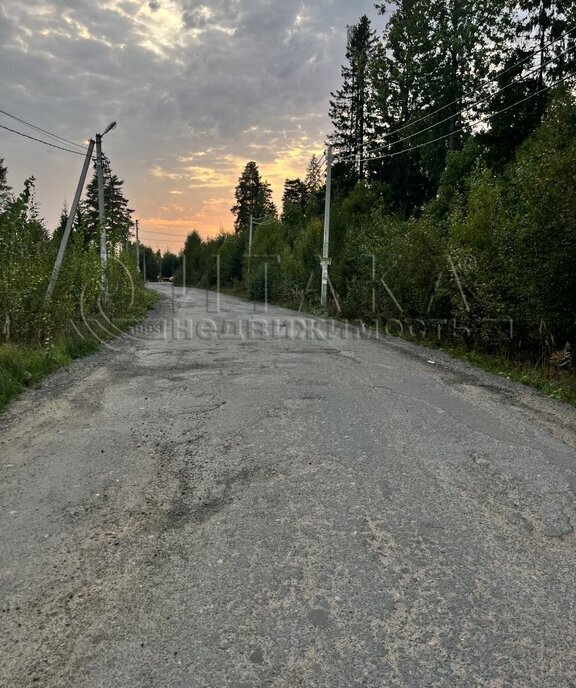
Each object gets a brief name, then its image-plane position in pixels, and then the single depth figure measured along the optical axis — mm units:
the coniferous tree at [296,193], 60219
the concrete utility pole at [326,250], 23000
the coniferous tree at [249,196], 67875
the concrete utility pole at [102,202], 15508
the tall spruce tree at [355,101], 38219
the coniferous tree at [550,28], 18734
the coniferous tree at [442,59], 25172
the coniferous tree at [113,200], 59397
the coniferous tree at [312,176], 57800
